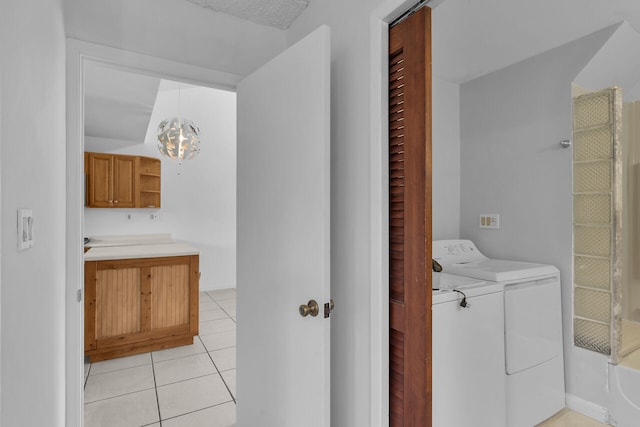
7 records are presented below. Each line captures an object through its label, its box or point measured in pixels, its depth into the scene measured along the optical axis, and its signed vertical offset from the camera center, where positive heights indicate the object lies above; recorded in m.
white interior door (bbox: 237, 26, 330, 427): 1.28 -0.11
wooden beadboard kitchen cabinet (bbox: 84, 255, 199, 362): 2.99 -0.90
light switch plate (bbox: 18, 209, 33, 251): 0.65 -0.03
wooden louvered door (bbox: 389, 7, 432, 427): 1.12 -0.03
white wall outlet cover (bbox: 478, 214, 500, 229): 2.49 -0.06
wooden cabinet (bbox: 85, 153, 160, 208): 4.57 +0.49
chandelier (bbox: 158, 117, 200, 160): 3.66 +0.86
